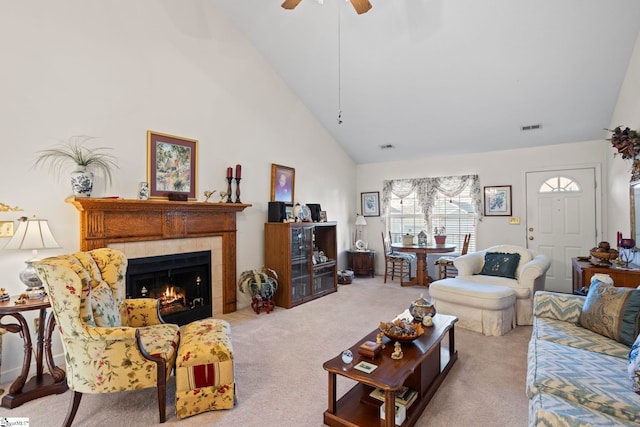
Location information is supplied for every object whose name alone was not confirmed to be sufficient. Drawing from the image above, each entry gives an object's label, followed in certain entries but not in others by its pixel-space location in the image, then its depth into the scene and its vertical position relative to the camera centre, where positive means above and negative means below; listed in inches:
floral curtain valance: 235.5 +21.8
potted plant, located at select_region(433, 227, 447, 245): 236.1 -14.3
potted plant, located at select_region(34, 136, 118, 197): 111.4 +20.6
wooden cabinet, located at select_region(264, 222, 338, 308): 181.8 -27.5
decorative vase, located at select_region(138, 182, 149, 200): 132.5 +10.8
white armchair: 149.6 -29.8
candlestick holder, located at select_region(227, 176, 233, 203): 169.2 +14.7
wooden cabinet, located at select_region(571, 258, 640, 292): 120.0 -22.7
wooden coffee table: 72.1 -42.3
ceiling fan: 106.5 +70.8
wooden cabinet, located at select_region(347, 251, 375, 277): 259.9 -36.8
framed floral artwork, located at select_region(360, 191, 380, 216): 277.1 +11.6
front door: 200.4 -1.0
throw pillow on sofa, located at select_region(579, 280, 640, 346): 83.1 -26.5
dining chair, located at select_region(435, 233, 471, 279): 223.4 -33.5
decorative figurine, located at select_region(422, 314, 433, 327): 104.0 -33.9
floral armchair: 76.6 -31.9
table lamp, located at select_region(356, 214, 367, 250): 269.6 -13.5
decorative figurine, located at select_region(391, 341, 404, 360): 81.6 -34.8
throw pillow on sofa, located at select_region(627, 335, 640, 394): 61.9 -30.4
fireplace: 135.2 -30.0
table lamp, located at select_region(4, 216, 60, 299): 95.3 -7.2
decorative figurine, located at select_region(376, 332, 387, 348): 88.5 -34.2
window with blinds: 240.5 -0.7
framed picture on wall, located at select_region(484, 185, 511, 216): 223.9 +10.8
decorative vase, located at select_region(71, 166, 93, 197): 113.2 +12.5
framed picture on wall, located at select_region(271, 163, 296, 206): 196.5 +20.9
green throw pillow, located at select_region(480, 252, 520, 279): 165.5 -25.7
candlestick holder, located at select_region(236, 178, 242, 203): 171.2 +14.3
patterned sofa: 56.2 -33.8
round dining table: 225.9 -28.7
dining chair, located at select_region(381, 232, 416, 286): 243.6 -34.6
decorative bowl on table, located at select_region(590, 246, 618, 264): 136.9 -16.7
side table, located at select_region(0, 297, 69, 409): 88.1 -43.2
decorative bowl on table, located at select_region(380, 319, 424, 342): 89.7 -32.5
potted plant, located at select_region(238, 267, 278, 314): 169.3 -37.7
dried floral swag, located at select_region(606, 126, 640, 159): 124.4 +29.1
